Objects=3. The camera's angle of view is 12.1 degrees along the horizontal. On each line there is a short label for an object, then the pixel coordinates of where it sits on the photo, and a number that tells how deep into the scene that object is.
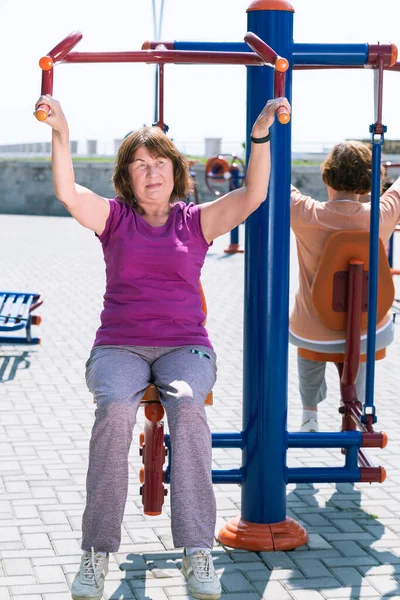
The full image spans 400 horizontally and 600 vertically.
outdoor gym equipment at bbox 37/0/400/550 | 7.02
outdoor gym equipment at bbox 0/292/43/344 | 13.67
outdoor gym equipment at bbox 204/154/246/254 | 27.84
